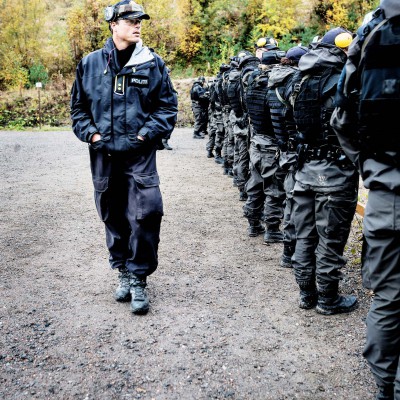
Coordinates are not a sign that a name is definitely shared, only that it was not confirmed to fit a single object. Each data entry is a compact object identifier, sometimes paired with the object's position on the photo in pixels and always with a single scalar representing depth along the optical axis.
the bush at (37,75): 27.08
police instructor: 3.68
